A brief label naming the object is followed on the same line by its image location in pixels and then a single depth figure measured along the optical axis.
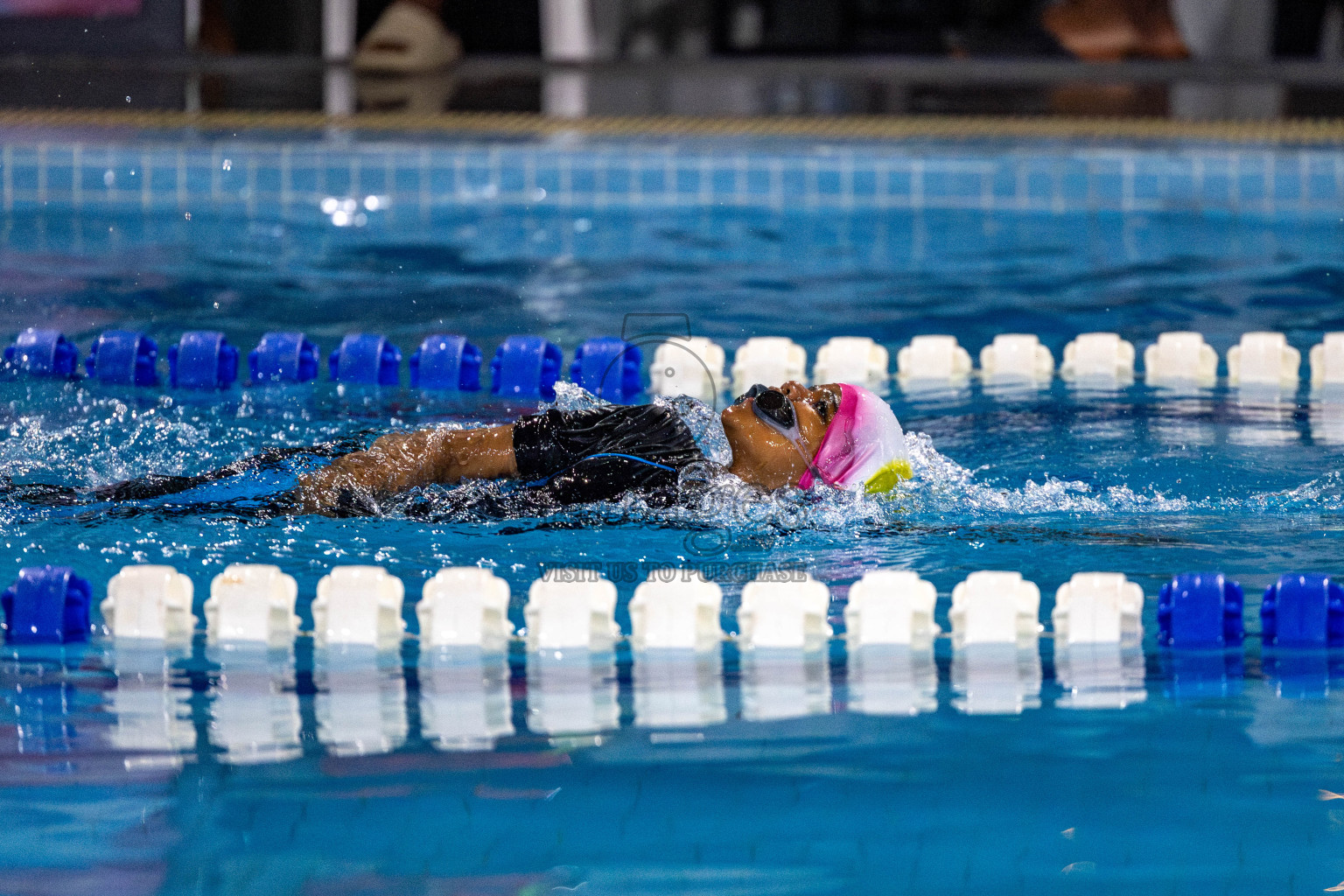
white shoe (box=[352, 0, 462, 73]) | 19.19
